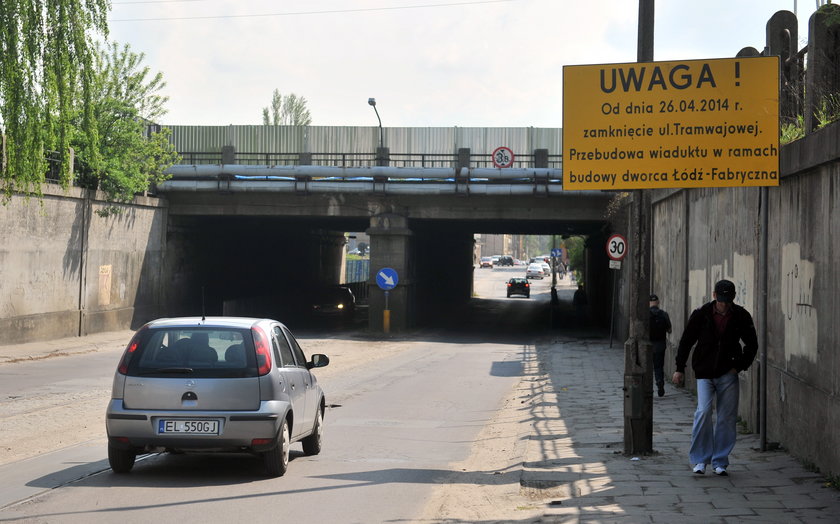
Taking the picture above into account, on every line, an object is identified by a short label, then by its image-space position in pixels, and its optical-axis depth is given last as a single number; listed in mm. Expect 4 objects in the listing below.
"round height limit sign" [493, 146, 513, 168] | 39750
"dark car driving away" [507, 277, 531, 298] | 75500
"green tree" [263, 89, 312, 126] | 80500
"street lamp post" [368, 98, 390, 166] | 39397
